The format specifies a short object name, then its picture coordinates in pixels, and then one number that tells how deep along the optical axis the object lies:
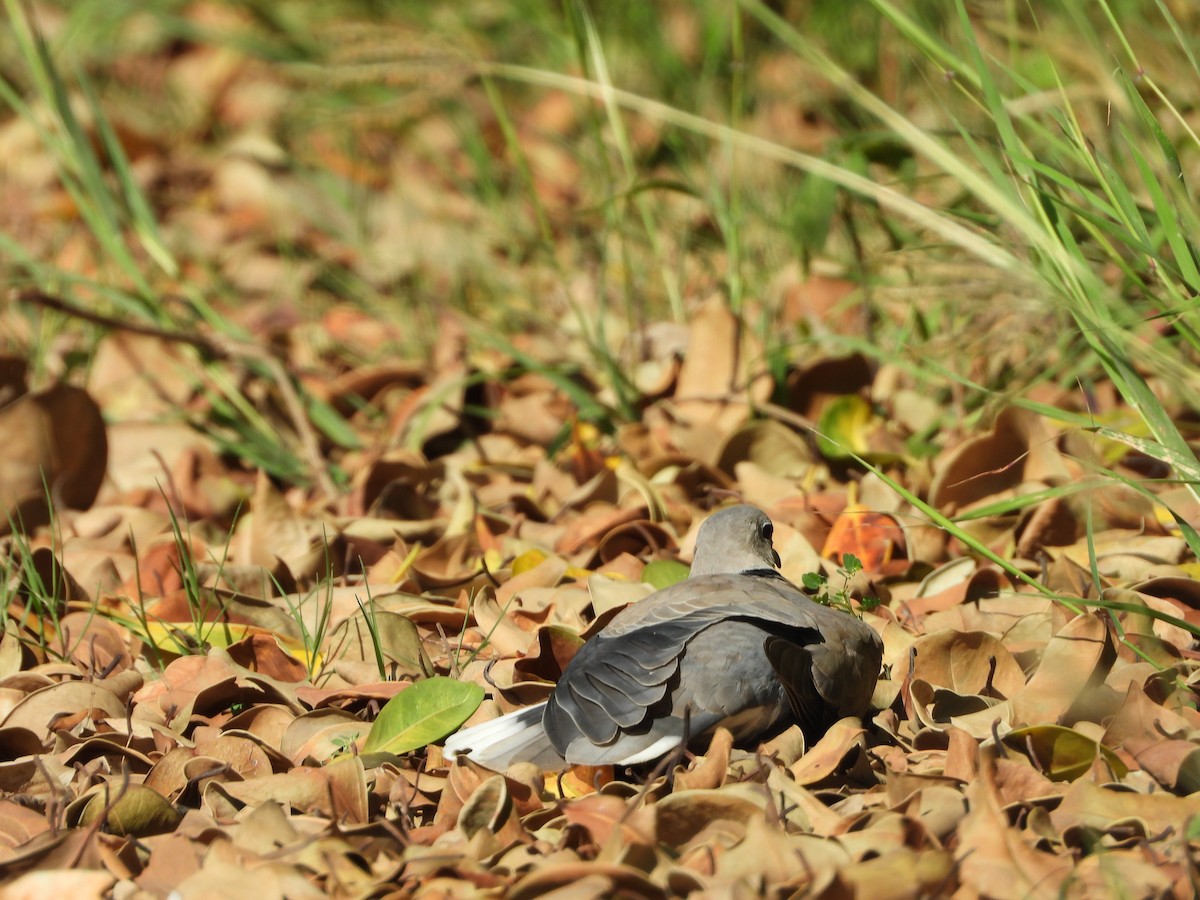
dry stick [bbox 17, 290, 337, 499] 6.22
